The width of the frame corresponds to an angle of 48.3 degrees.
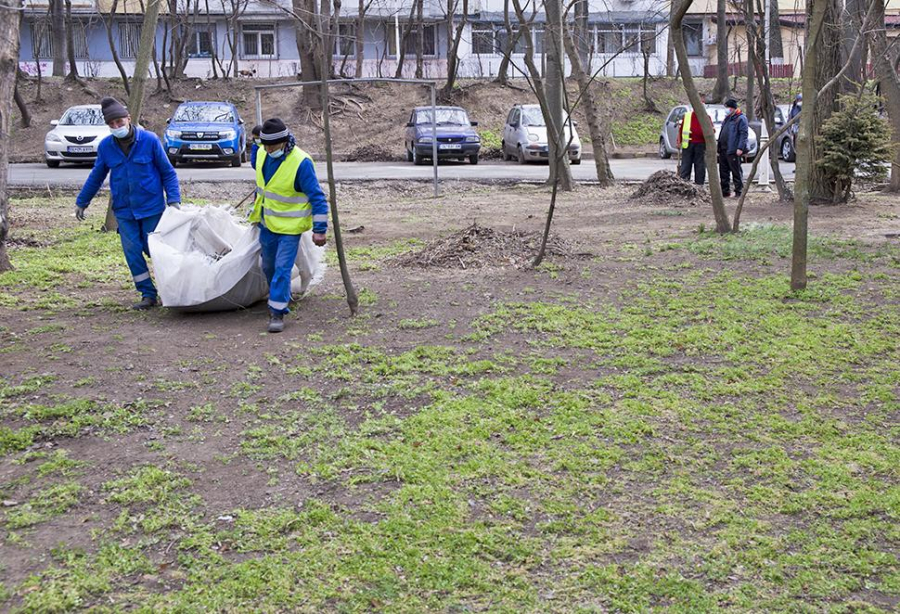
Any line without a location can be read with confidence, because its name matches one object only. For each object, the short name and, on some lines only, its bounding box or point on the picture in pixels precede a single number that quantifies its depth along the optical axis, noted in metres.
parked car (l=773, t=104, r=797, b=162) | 26.27
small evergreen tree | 13.90
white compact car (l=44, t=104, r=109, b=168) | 23.39
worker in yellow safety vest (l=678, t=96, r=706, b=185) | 17.08
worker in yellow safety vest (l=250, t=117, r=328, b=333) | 7.54
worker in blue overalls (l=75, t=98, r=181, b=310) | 8.16
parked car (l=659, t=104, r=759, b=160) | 26.34
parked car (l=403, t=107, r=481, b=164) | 25.38
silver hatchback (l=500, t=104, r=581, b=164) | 26.66
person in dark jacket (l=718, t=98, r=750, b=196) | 16.72
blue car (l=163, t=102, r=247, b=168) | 23.42
